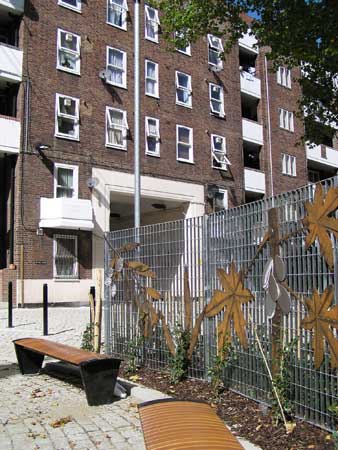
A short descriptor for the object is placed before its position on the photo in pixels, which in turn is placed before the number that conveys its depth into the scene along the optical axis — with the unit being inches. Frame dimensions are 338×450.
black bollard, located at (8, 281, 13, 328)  553.6
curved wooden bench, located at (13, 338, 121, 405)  251.0
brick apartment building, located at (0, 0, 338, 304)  890.1
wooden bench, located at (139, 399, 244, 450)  139.0
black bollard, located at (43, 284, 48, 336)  484.7
